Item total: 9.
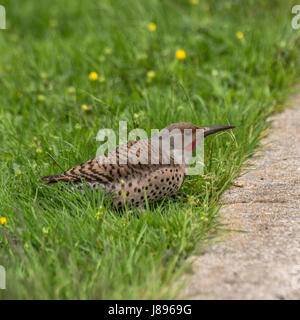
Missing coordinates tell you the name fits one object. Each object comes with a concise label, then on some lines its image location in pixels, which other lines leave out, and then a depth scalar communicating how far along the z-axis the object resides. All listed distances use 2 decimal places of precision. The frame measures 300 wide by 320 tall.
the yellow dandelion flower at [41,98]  12.02
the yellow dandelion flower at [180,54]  12.77
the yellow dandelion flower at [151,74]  12.23
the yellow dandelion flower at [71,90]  11.85
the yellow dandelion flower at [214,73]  12.07
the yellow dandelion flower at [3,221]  7.13
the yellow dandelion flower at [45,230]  6.86
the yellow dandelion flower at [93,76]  11.92
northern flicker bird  7.98
